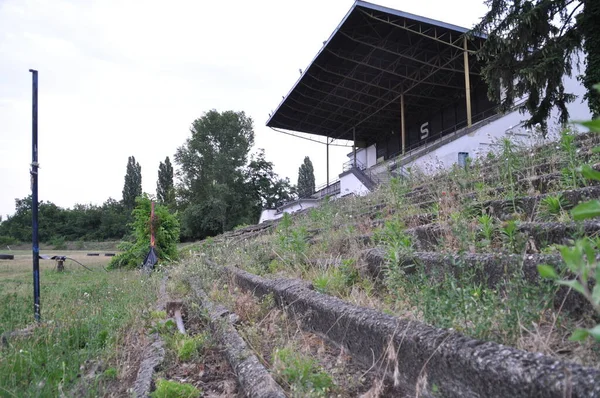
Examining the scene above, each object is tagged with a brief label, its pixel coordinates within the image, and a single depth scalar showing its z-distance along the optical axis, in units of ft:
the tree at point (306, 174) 216.95
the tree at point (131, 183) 199.82
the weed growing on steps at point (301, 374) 5.54
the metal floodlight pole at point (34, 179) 14.78
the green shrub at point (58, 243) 149.94
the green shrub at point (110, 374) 8.87
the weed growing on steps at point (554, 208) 8.88
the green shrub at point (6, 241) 148.15
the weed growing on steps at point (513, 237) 7.34
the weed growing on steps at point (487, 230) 8.50
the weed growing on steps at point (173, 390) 6.54
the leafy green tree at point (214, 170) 147.64
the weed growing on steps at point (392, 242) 8.65
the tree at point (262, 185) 168.76
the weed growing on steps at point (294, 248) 14.35
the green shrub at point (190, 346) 8.87
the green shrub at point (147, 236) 42.16
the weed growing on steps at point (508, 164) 14.11
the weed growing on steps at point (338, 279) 9.71
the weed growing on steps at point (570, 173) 10.43
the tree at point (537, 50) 36.81
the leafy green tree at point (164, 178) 196.00
